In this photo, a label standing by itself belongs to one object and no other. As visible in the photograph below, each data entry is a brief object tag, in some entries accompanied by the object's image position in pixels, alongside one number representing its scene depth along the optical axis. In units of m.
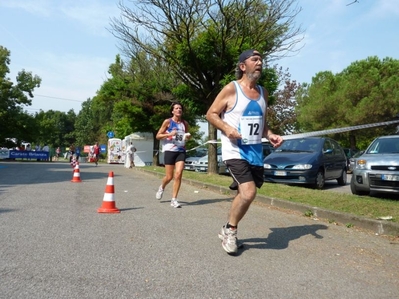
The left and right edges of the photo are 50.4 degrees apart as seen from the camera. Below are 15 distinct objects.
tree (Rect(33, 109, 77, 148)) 110.81
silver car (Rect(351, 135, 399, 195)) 8.71
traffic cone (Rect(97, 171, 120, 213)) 6.99
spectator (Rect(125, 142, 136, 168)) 29.67
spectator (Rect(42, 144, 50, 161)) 44.24
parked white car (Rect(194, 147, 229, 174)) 22.55
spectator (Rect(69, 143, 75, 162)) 31.14
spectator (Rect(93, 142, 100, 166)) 33.84
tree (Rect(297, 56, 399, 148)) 32.69
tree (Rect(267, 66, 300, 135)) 38.69
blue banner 42.12
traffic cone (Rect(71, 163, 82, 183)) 13.18
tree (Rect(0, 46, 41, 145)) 46.09
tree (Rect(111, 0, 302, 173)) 14.44
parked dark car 11.98
